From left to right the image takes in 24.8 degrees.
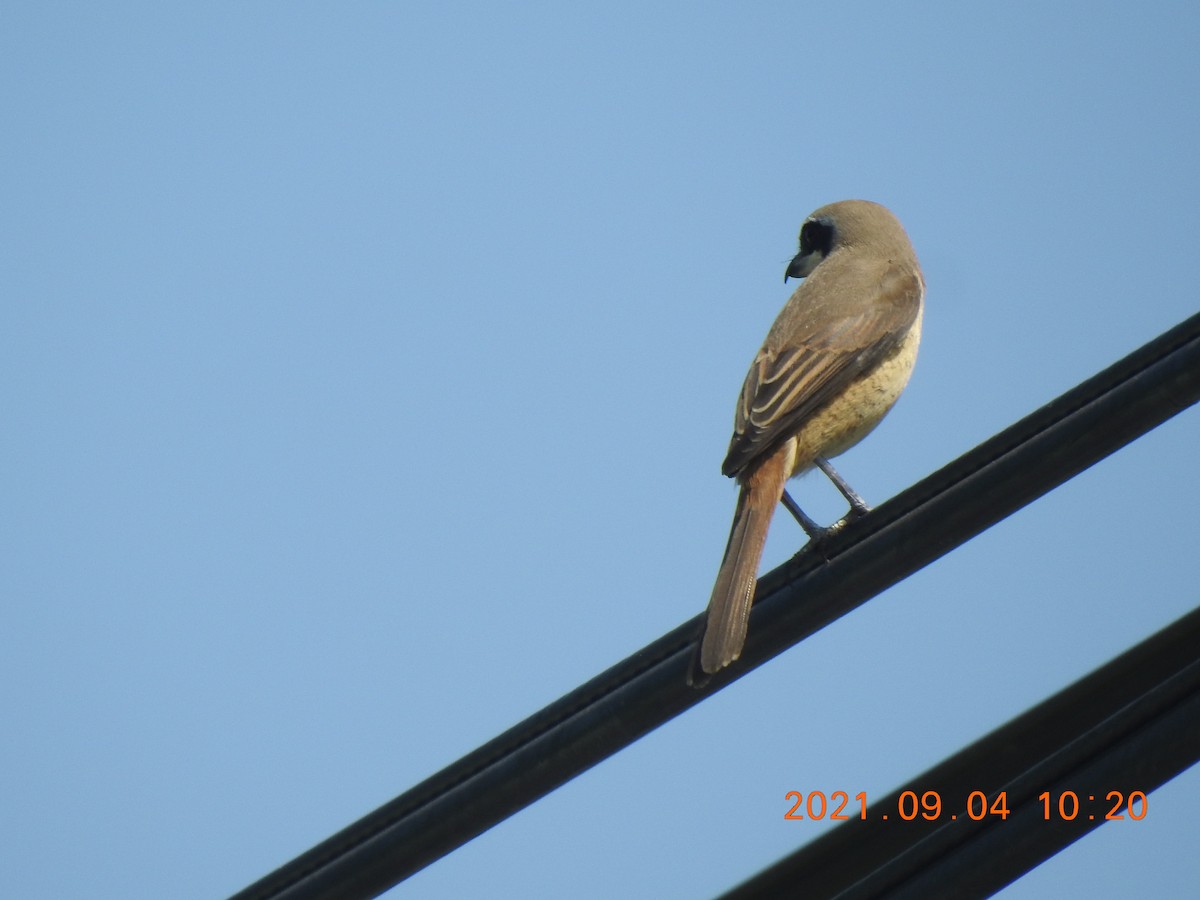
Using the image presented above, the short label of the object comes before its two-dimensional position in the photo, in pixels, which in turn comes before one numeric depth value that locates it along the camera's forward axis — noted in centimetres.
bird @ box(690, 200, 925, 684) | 964
